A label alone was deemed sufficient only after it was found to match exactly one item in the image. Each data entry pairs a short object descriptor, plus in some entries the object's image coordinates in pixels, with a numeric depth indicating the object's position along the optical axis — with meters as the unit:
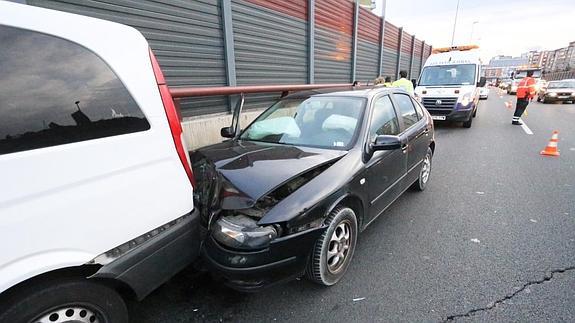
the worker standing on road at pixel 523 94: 9.58
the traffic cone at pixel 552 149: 6.17
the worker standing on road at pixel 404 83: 7.55
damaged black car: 2.08
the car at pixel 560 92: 16.69
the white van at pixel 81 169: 1.35
